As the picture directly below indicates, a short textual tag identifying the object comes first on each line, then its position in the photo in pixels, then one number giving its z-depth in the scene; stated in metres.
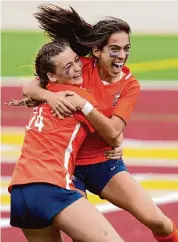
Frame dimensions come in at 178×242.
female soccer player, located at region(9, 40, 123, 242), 10.62
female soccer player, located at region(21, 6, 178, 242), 11.97
